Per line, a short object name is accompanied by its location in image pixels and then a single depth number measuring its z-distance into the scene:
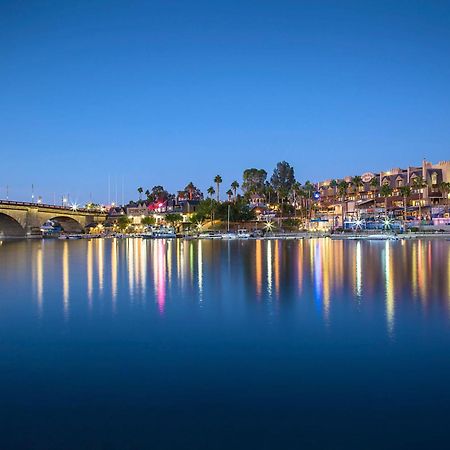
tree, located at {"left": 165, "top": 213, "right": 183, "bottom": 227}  149.88
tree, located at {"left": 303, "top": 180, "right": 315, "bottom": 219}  161.82
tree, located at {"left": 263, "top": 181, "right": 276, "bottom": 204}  169.10
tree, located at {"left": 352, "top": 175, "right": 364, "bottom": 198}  152.54
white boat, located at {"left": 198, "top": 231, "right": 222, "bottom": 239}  118.57
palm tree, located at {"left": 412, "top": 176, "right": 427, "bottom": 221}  130.94
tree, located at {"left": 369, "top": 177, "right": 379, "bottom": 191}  148.55
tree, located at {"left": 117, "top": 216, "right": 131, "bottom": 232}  166.75
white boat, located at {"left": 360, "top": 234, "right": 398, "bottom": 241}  100.44
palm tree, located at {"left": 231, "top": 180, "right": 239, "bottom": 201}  167.88
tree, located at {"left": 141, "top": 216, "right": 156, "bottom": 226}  163.38
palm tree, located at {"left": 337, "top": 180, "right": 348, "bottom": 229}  151.56
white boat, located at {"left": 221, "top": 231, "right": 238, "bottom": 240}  116.13
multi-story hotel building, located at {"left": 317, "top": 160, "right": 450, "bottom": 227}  131.00
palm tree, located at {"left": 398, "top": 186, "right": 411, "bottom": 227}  128.75
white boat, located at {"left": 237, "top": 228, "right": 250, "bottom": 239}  115.62
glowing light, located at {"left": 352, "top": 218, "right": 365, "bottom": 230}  123.06
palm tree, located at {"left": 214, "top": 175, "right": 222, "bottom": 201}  156.21
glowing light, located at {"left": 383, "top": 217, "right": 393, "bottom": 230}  118.50
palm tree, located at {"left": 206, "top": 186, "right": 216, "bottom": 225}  162.00
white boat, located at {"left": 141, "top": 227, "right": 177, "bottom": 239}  127.50
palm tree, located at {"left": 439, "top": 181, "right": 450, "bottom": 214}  125.38
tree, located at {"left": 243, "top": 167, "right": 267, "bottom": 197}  178.38
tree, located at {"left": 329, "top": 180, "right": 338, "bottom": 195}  175.88
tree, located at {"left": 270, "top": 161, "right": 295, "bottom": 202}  181.25
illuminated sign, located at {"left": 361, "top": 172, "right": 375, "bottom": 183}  165.88
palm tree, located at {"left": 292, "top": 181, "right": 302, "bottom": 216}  163.12
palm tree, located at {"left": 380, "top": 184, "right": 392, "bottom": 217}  130.75
